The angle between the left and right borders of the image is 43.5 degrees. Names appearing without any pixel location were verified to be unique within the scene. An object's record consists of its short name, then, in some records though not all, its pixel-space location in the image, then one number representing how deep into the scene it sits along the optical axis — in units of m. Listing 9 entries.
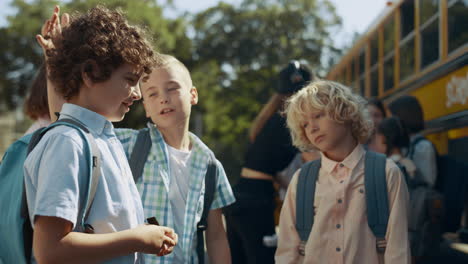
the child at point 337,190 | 2.31
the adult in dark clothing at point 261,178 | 3.11
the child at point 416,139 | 4.33
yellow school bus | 4.88
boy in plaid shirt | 2.19
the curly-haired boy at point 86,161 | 1.32
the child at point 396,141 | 4.11
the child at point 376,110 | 4.89
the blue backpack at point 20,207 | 1.35
